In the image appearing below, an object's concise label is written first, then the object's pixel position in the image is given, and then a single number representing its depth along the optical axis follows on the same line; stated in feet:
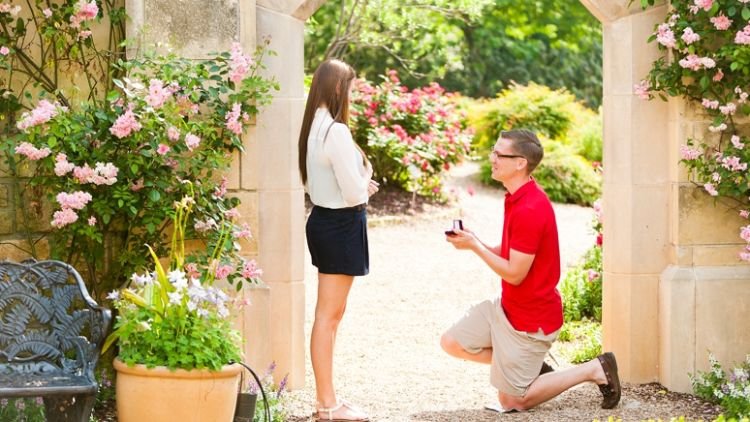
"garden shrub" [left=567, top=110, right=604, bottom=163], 55.77
